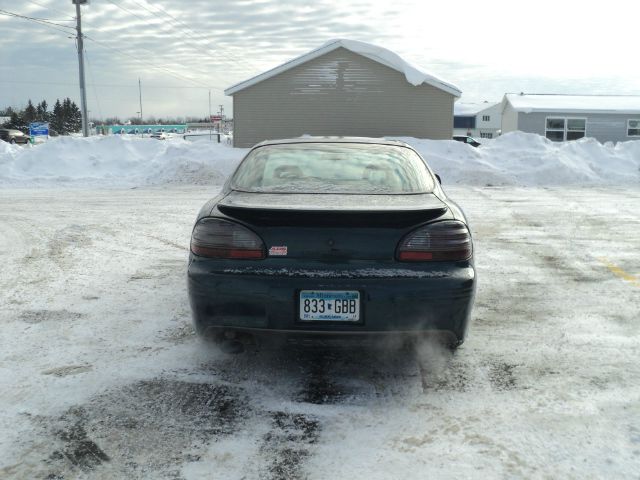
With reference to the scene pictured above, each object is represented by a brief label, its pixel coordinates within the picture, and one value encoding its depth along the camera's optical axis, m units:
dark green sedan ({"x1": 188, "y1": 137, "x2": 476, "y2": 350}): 3.32
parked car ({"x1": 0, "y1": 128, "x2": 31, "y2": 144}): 46.59
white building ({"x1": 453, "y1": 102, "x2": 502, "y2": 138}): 71.56
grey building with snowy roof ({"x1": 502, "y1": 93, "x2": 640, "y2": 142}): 35.56
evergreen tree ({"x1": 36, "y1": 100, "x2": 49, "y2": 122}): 87.56
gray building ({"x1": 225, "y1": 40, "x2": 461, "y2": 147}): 23.72
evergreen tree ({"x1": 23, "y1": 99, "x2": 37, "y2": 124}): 81.49
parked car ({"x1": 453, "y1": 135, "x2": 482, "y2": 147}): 34.84
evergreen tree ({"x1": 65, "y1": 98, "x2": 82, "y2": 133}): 96.41
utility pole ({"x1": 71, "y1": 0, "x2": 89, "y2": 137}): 28.70
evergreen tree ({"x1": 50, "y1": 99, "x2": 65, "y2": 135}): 87.31
